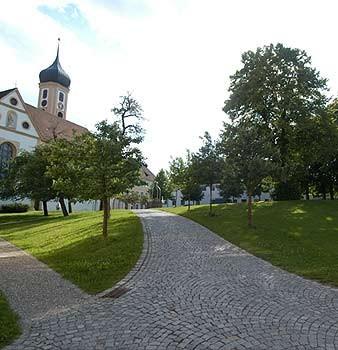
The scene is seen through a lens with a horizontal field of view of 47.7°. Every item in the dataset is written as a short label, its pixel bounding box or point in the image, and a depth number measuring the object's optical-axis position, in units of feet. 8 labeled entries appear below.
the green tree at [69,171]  52.95
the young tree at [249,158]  64.13
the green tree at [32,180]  106.73
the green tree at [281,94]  99.25
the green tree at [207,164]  78.79
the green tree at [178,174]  97.45
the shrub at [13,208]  143.54
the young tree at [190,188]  89.85
